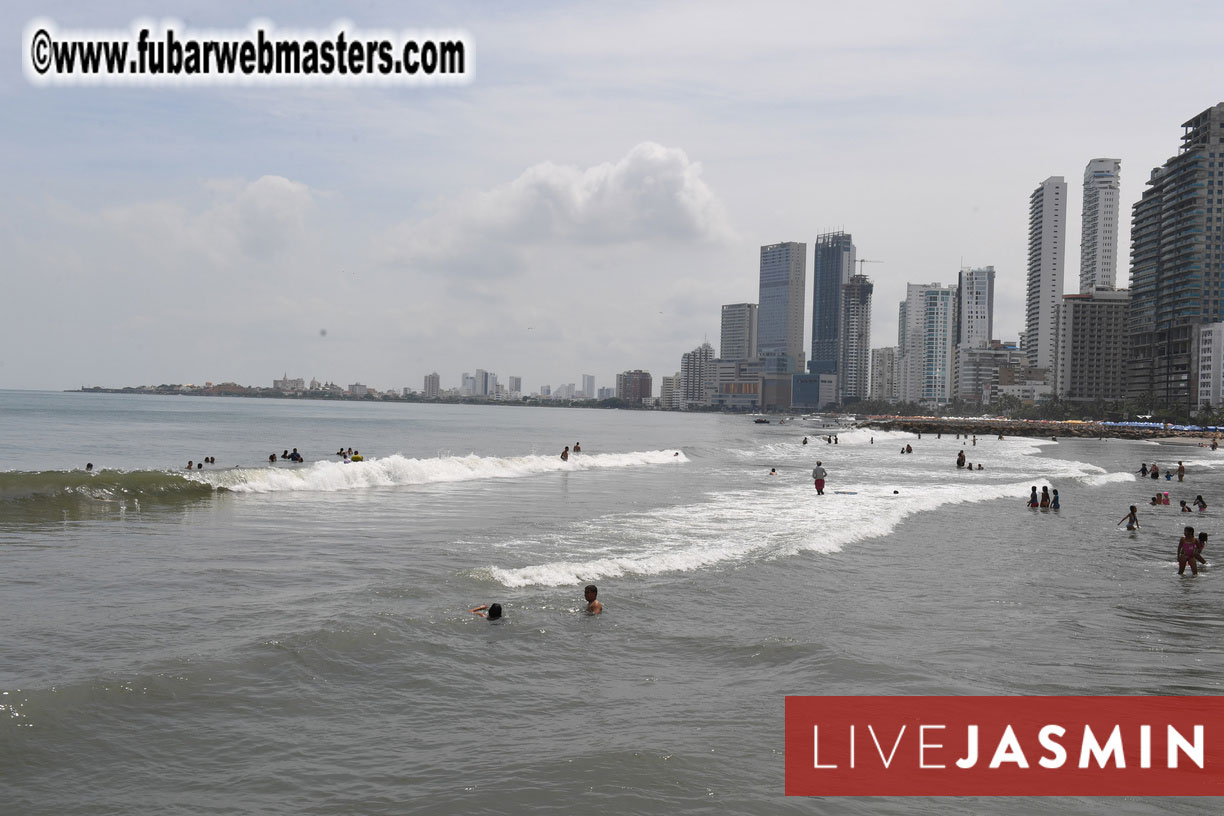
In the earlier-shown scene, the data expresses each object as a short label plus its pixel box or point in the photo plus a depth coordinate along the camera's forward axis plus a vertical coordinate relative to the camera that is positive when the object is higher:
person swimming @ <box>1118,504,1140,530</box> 25.70 -3.17
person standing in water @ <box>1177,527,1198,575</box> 18.52 -2.94
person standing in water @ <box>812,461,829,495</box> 36.05 -3.01
